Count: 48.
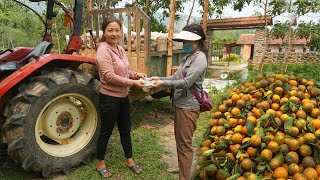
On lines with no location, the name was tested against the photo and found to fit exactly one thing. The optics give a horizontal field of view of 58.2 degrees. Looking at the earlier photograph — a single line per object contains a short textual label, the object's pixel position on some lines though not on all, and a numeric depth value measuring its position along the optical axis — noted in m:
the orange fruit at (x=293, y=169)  2.30
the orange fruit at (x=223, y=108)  3.21
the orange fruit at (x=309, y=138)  2.37
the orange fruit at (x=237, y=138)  2.71
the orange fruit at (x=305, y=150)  2.37
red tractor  2.90
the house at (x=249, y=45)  29.57
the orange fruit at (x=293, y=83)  3.19
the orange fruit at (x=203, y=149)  2.98
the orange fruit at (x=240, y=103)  3.04
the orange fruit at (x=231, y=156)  2.68
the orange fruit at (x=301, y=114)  2.65
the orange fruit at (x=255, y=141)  2.54
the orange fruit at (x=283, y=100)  2.86
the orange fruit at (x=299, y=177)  2.20
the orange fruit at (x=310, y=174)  2.23
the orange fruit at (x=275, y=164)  2.37
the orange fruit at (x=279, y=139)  2.49
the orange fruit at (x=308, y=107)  2.70
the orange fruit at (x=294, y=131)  2.48
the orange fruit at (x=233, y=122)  2.91
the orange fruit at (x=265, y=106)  2.88
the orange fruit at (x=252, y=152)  2.55
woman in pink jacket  2.88
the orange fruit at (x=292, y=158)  2.36
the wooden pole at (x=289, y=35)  12.07
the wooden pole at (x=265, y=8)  12.02
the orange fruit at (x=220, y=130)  2.93
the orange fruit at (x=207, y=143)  3.04
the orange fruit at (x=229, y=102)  3.20
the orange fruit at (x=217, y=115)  3.16
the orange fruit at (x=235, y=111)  3.01
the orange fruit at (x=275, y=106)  2.88
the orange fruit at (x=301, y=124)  2.50
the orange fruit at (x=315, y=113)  2.66
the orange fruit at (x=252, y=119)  2.76
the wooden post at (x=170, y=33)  5.20
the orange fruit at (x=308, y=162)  2.31
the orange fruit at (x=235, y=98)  3.17
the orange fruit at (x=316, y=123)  2.51
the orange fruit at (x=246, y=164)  2.48
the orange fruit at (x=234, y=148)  2.68
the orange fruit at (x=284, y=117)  2.65
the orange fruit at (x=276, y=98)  2.96
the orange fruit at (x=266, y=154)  2.42
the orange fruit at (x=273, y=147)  2.44
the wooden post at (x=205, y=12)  7.51
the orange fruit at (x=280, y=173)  2.30
